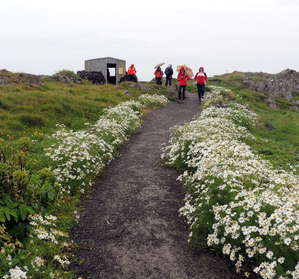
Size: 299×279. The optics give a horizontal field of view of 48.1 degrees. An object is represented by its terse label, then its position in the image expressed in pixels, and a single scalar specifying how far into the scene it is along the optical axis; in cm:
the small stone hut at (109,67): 4628
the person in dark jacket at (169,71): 3432
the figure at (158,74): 3641
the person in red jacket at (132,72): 4000
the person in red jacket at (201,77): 2572
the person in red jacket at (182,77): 2709
